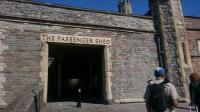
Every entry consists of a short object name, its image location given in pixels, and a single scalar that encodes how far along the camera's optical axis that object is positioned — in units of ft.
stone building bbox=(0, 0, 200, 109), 21.70
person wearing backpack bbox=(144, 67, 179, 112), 9.16
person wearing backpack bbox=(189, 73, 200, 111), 11.14
